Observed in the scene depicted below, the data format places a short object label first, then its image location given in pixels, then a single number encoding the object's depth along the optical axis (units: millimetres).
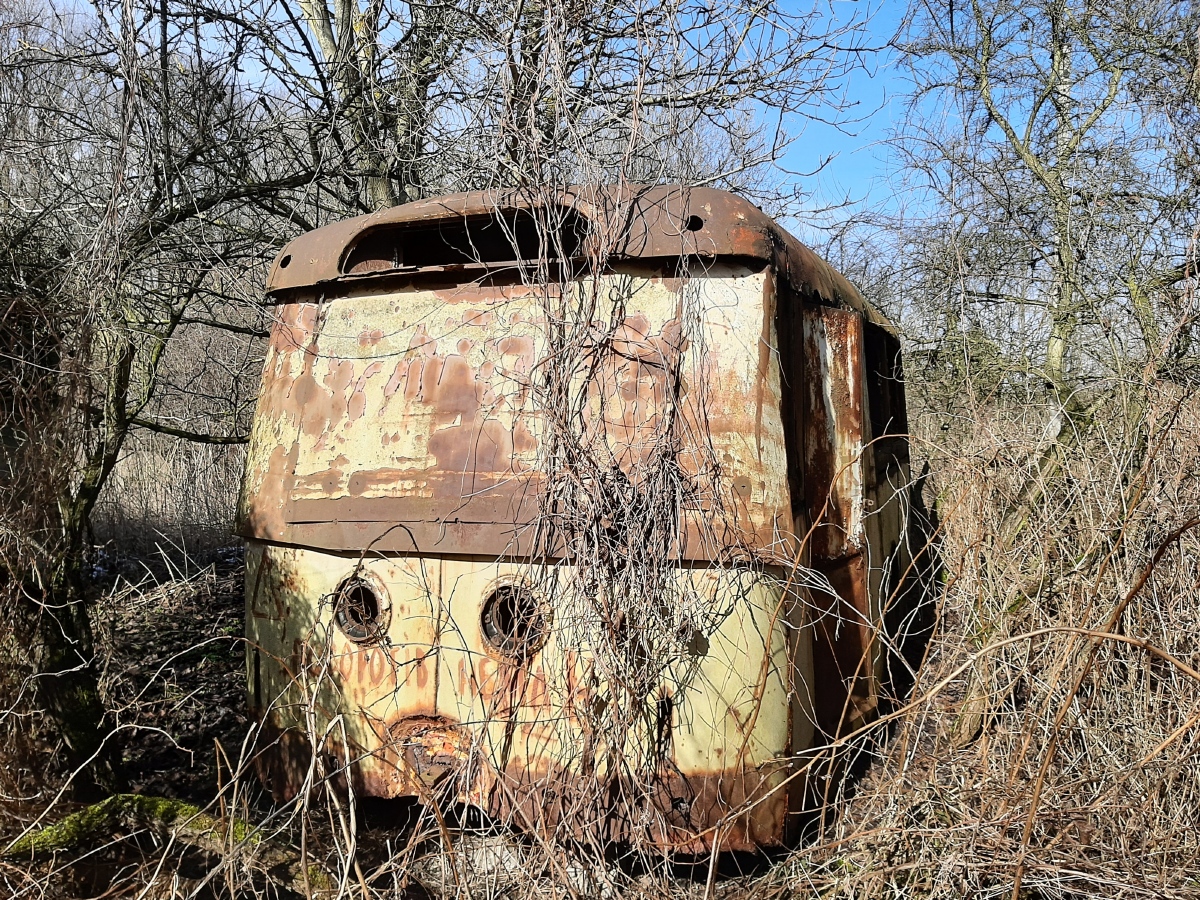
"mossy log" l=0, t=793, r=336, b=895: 2701
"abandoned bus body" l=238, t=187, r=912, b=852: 2787
